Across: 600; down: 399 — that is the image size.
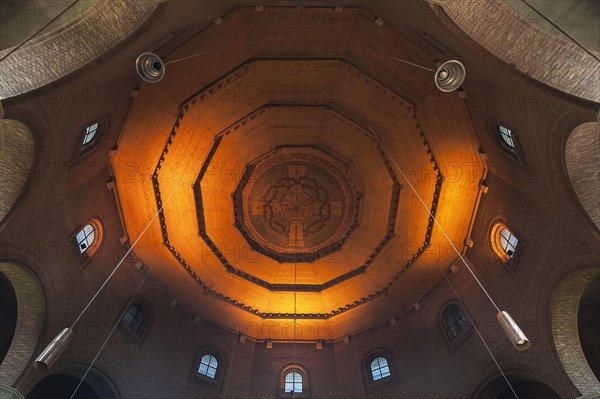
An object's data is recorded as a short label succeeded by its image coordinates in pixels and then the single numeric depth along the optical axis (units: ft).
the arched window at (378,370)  48.91
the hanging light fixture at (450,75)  23.63
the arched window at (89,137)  34.58
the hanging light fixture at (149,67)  25.49
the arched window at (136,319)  46.24
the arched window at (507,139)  34.59
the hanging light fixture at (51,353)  19.86
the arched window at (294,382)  50.62
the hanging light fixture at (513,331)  18.71
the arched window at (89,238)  39.91
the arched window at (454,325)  45.67
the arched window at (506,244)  39.45
